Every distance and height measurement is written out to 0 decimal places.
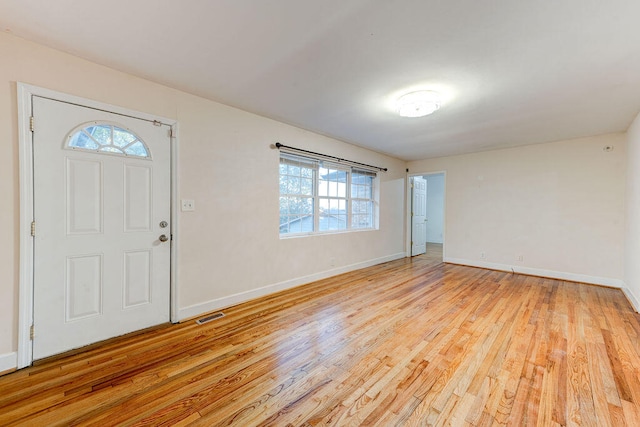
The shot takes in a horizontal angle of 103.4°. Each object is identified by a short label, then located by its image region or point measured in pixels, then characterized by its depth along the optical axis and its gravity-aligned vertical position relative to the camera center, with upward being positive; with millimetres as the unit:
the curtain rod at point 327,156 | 3529 +913
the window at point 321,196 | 3826 +250
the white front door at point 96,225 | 1986 -153
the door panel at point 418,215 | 6405 -76
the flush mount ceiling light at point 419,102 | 2562 +1139
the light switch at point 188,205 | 2697 +40
